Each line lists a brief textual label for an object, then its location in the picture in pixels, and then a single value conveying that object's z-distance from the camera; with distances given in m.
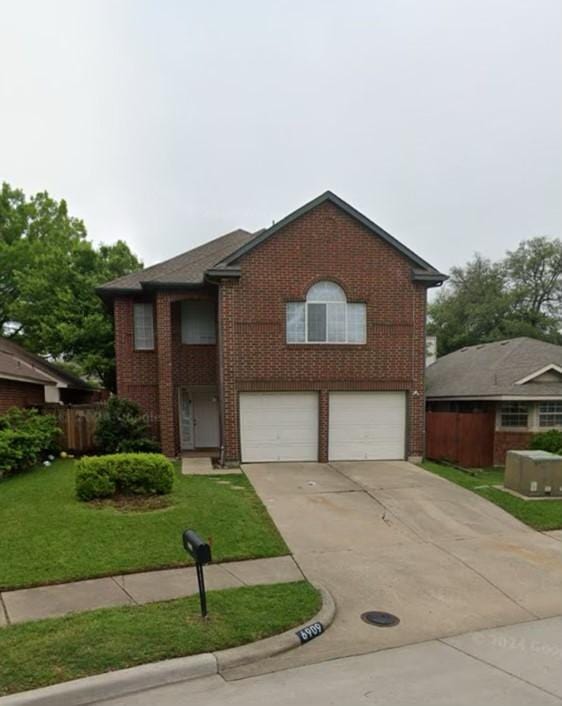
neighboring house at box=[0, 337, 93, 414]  13.61
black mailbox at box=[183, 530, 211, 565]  4.34
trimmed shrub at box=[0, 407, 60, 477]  11.23
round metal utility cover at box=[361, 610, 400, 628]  4.79
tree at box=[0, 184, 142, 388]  20.88
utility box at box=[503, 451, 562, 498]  9.99
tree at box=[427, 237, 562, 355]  34.31
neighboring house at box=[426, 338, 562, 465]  14.66
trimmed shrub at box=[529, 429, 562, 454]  14.18
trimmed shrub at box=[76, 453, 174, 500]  8.63
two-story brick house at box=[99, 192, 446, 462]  13.20
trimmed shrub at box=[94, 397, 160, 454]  13.55
